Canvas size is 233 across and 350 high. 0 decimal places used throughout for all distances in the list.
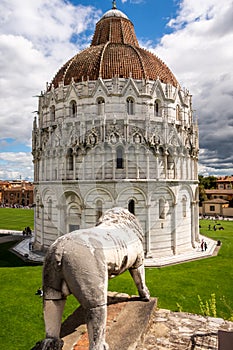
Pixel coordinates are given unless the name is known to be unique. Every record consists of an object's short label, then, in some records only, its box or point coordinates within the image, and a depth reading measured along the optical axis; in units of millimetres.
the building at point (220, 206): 60028
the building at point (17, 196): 97750
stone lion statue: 5125
